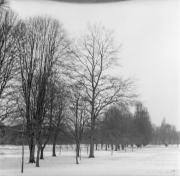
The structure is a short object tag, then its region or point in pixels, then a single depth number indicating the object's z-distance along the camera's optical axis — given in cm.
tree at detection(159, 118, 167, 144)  9064
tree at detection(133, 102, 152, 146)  7204
